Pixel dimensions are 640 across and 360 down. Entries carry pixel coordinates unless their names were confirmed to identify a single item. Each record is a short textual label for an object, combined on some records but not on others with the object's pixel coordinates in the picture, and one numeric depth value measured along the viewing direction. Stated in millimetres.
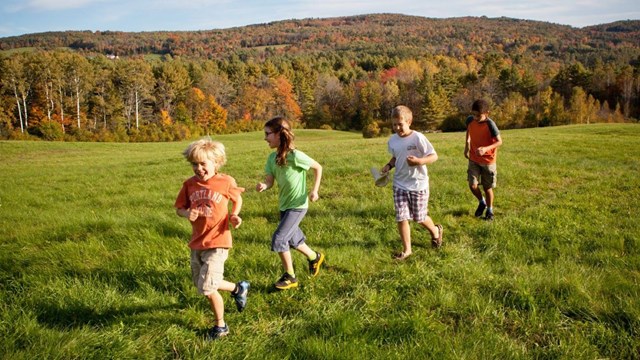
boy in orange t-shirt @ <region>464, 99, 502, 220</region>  6913
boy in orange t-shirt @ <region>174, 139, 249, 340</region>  3547
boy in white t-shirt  5227
